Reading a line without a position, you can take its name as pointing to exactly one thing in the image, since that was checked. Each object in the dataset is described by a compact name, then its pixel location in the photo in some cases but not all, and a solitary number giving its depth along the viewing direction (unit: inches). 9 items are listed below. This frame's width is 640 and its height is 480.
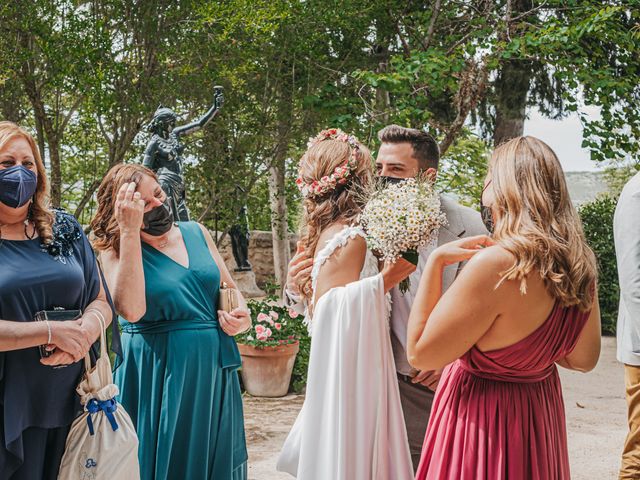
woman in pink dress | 80.5
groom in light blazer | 115.9
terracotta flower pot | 293.7
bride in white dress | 99.4
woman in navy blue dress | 96.2
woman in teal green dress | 124.9
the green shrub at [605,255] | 495.5
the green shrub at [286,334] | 292.8
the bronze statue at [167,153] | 223.6
